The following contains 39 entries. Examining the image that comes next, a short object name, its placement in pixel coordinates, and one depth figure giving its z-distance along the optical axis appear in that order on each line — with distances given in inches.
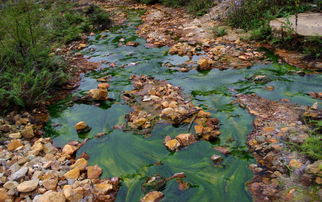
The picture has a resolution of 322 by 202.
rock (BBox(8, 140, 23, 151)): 140.5
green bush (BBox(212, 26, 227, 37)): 277.9
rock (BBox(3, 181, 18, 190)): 112.9
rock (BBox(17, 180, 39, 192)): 111.2
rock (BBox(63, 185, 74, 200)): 106.0
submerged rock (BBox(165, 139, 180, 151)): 133.0
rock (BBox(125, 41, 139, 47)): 280.8
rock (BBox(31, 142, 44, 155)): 135.7
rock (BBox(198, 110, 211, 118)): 153.8
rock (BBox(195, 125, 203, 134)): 139.8
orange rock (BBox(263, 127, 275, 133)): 135.6
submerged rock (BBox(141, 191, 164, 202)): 105.3
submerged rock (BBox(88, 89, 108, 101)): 182.1
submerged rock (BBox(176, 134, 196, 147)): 135.2
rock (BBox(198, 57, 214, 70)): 212.5
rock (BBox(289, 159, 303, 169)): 110.0
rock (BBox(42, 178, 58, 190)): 113.7
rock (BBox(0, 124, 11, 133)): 154.3
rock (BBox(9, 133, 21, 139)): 150.2
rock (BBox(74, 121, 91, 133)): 154.6
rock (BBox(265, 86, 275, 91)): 175.6
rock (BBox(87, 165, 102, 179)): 121.4
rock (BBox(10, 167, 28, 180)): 118.6
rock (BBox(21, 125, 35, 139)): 151.6
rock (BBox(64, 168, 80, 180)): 119.3
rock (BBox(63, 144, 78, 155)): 136.6
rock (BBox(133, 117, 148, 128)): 153.2
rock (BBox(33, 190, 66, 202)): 102.3
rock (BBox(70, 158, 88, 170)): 125.1
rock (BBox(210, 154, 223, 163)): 123.0
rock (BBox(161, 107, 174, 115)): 158.1
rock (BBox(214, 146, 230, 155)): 127.4
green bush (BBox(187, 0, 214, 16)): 356.2
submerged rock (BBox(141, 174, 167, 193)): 111.4
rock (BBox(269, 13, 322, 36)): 219.3
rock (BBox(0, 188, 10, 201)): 106.9
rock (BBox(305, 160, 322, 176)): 103.0
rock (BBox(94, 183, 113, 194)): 110.4
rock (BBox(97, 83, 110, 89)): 198.7
